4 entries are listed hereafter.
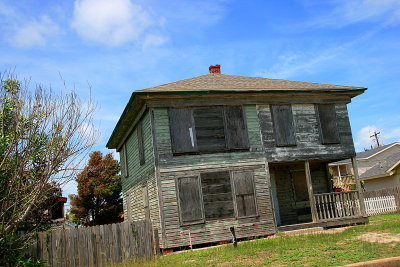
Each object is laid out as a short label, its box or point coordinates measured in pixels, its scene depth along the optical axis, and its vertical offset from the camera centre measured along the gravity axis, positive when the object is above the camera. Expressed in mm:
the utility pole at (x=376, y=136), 69700 +10390
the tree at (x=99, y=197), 32688 +2266
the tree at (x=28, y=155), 9086 +1724
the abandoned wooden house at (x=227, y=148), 14734 +2440
